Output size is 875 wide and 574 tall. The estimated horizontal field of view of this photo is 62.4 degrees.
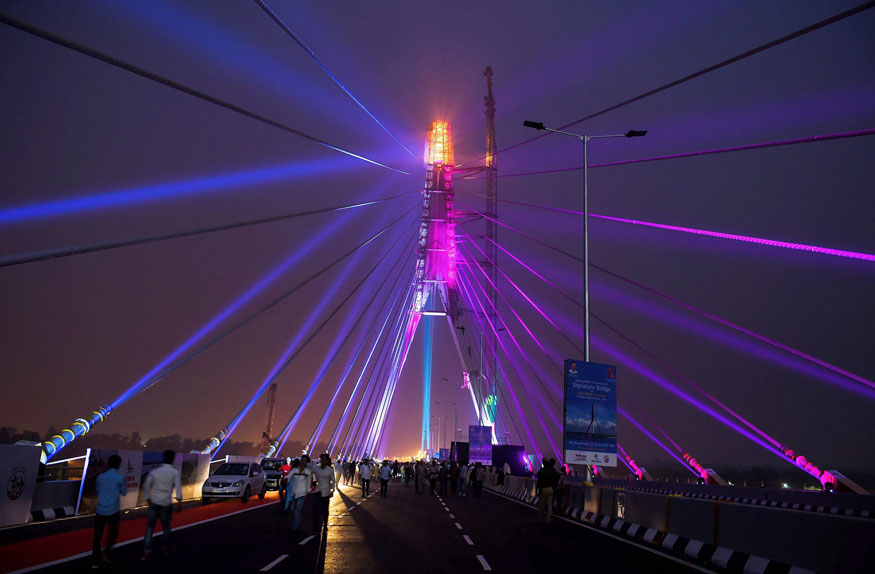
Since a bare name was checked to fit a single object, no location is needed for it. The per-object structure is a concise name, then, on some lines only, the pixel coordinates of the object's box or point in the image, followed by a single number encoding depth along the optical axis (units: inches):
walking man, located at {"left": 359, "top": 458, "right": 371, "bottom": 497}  1600.8
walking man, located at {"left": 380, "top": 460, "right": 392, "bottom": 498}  1397.6
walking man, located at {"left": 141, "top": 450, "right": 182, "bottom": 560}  470.0
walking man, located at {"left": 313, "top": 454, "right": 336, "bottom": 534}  651.1
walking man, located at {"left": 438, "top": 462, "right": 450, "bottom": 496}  1710.1
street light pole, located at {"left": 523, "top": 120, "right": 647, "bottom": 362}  1035.3
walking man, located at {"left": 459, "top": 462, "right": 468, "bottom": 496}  1600.9
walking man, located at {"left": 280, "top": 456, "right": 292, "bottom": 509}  754.1
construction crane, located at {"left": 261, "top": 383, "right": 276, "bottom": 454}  4544.8
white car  1104.2
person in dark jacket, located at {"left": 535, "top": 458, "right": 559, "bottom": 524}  850.1
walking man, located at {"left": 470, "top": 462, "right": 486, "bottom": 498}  1547.6
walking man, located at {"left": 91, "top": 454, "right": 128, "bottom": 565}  441.4
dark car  1493.6
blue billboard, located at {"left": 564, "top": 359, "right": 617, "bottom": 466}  937.5
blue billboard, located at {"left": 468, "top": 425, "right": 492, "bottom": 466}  2341.3
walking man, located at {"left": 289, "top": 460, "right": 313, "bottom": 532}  653.3
